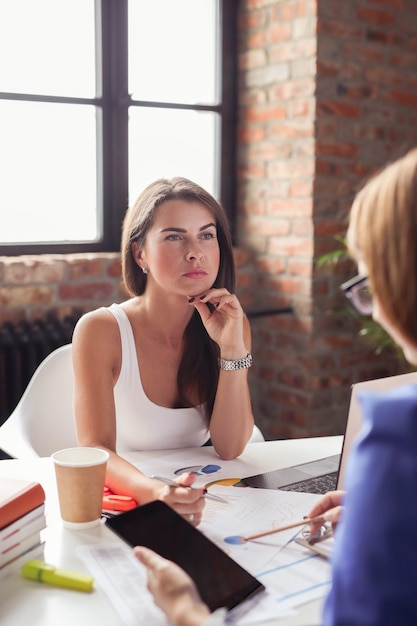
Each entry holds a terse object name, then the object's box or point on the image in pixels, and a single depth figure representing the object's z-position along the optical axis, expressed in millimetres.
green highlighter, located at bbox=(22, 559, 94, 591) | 913
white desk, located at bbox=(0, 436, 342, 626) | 849
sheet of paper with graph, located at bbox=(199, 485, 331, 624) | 902
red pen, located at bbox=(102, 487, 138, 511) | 1185
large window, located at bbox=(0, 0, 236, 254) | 2768
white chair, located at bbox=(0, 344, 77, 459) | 1885
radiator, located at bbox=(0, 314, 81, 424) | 2611
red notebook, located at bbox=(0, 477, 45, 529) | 945
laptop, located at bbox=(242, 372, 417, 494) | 1100
